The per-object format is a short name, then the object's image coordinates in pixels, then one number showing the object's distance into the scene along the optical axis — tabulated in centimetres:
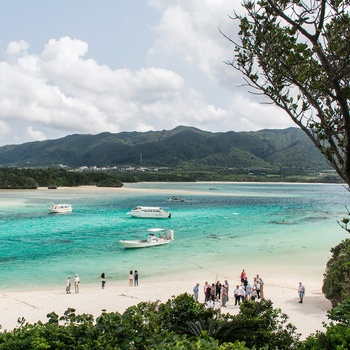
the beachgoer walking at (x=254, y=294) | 2038
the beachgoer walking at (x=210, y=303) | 1811
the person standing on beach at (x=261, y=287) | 2112
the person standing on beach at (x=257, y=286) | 2125
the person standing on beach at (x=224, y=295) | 2010
